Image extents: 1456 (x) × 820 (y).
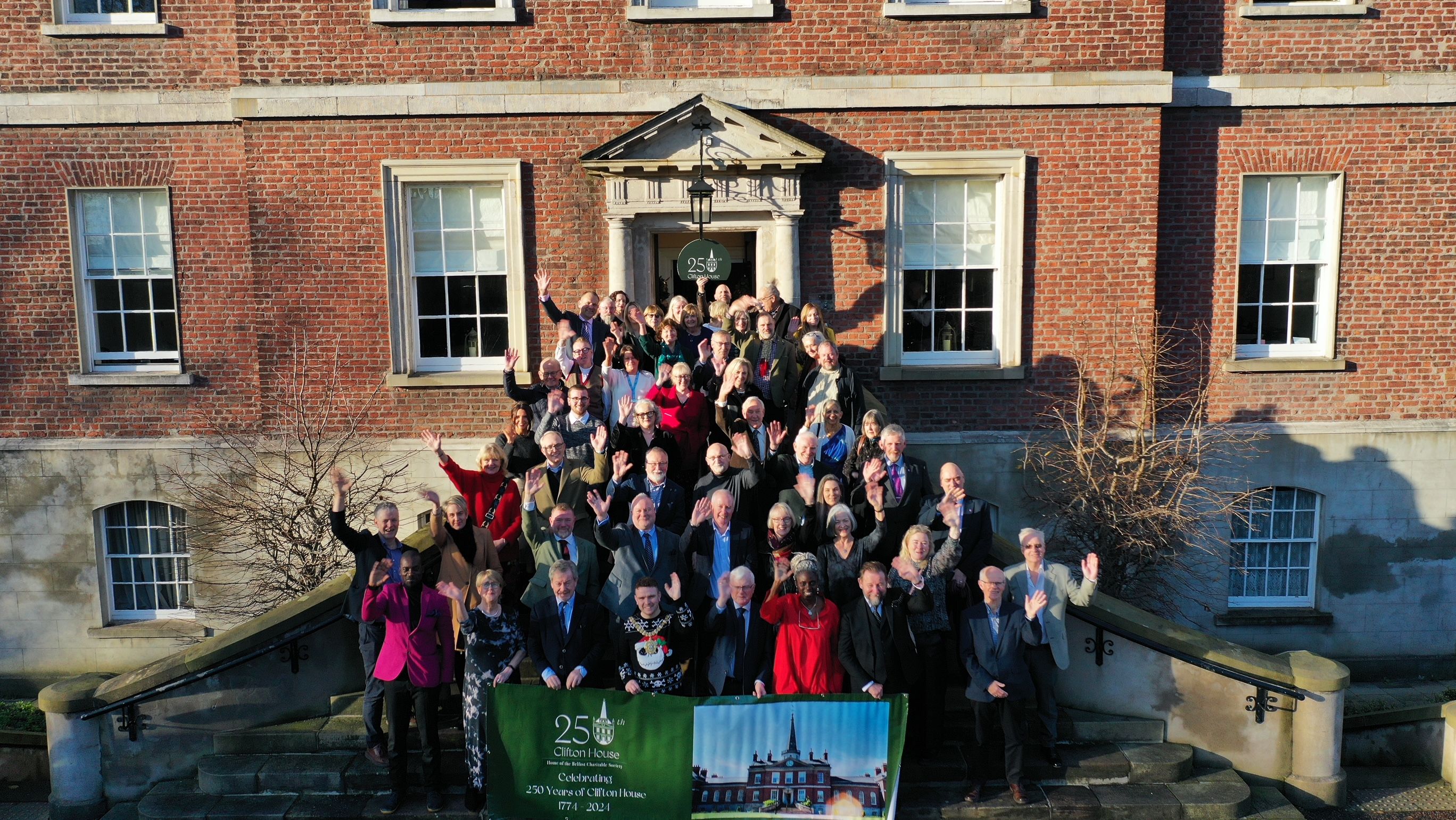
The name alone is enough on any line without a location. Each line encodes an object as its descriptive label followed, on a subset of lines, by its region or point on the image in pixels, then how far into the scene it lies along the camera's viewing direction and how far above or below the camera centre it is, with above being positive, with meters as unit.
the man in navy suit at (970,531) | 7.70 -1.69
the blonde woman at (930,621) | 7.31 -2.24
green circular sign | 11.05 +0.43
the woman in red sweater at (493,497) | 8.23 -1.46
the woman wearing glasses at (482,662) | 7.35 -2.45
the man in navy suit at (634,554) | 7.35 -1.73
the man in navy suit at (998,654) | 7.43 -2.44
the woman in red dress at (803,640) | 7.24 -2.28
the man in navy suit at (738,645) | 7.33 -2.35
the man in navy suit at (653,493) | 7.93 -1.40
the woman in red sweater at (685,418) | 8.64 -0.92
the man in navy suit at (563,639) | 7.30 -2.26
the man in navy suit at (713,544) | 7.57 -1.70
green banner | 7.38 -3.08
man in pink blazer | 7.43 -2.40
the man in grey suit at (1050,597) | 7.70 -2.14
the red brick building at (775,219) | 11.43 +0.91
